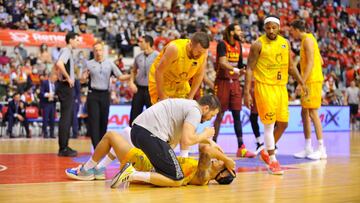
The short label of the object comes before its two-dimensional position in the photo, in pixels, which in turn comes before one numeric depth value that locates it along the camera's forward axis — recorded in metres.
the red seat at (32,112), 16.91
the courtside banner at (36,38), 20.05
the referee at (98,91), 10.02
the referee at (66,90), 10.02
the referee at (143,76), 10.21
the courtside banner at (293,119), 17.00
